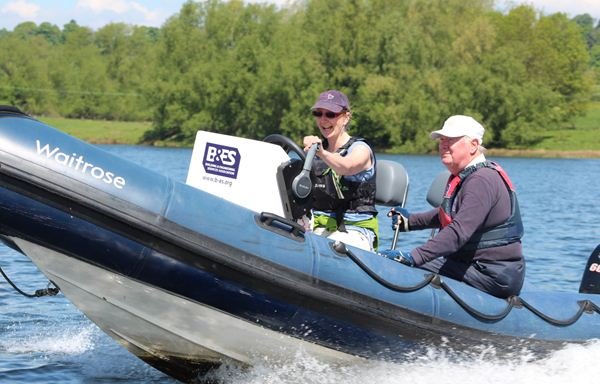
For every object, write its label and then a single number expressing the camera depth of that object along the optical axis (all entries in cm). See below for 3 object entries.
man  1080
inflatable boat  949
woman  1108
